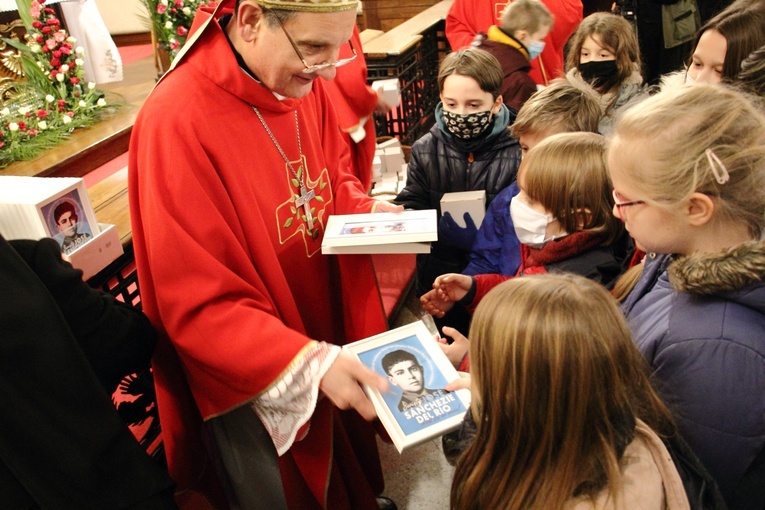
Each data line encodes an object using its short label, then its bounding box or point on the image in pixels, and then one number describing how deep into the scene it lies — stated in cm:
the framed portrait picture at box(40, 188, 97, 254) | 161
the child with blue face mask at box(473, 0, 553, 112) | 360
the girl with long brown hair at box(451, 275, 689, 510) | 111
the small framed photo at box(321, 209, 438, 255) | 188
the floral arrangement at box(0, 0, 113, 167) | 341
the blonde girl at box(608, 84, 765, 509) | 118
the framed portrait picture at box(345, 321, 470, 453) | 144
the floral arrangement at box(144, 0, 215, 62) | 404
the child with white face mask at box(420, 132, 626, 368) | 190
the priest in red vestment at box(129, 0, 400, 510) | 154
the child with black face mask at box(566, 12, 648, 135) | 333
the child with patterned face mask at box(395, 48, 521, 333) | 270
